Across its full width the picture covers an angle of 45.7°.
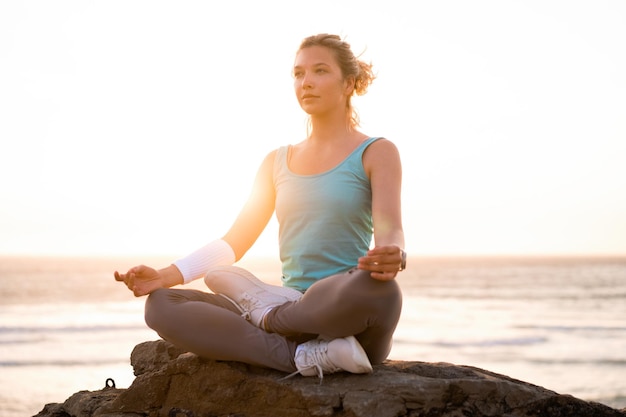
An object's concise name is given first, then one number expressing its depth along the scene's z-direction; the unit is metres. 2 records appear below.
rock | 3.08
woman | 3.11
